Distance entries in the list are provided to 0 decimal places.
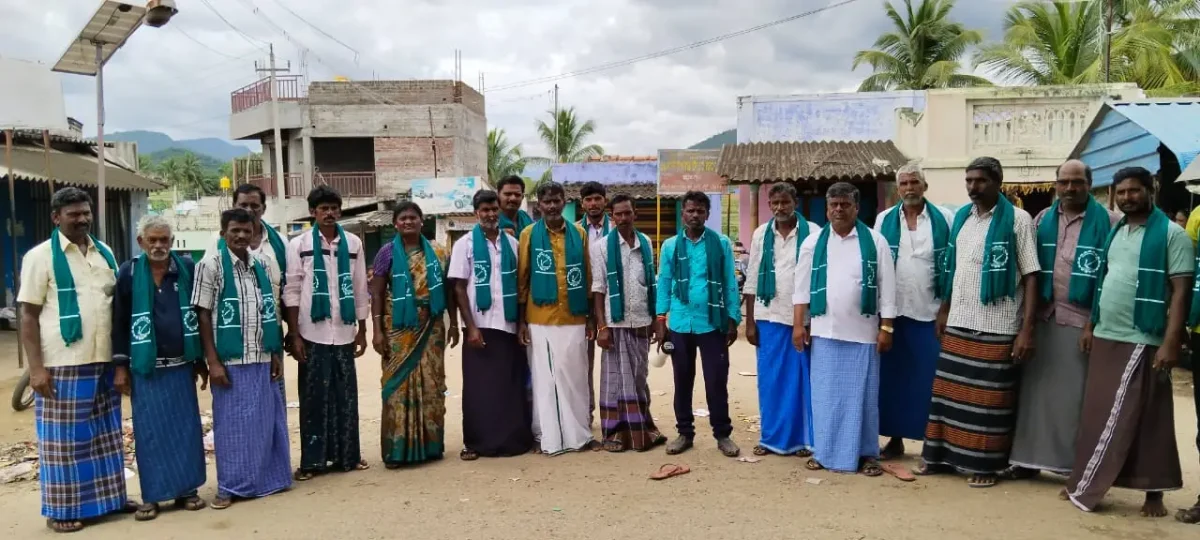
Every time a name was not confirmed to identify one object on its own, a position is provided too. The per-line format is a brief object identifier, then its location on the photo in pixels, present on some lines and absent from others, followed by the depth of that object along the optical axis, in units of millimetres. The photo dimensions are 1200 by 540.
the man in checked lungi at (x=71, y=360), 3867
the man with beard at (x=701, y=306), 5031
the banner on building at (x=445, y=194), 22203
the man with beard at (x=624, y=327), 5148
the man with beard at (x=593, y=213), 5418
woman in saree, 4957
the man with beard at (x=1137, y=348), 3736
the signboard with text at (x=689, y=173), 17750
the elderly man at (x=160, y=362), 3975
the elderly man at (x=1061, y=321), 4031
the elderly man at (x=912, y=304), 4633
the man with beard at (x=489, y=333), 5129
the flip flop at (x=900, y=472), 4465
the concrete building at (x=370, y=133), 24484
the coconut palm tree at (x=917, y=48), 23281
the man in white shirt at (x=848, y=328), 4523
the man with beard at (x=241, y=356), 4203
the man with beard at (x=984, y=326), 4168
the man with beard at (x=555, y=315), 5160
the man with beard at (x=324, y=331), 4711
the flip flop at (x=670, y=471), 4633
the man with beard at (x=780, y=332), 5039
